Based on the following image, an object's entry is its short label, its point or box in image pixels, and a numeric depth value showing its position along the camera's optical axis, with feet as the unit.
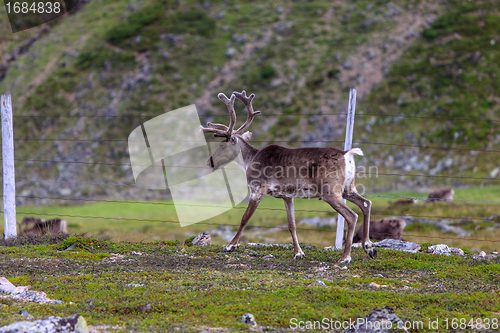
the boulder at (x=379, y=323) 19.69
